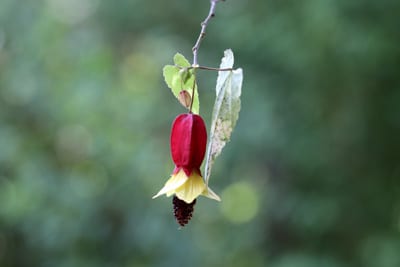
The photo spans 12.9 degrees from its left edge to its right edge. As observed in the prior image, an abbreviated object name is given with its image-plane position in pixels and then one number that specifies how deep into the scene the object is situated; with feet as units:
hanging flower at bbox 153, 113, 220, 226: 2.40
